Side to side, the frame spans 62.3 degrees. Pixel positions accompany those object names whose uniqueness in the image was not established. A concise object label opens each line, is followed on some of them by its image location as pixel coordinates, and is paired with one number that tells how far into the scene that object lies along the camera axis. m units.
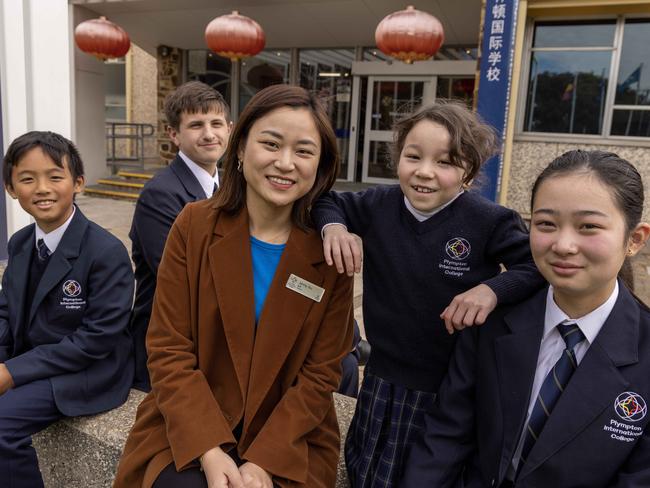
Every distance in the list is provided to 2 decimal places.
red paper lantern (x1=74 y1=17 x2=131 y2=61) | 7.74
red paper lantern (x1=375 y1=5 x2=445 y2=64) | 6.04
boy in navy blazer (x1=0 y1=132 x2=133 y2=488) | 1.77
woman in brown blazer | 1.44
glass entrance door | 9.24
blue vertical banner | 6.05
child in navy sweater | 1.49
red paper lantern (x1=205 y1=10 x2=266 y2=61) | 6.84
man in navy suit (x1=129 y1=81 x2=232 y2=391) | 2.09
